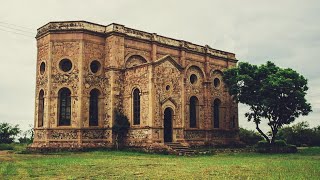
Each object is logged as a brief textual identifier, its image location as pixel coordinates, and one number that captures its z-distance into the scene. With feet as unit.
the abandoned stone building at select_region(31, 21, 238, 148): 93.81
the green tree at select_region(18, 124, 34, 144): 151.55
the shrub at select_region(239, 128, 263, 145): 149.41
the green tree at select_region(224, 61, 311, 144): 102.89
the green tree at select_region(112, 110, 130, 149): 95.57
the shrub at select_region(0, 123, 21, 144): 142.82
